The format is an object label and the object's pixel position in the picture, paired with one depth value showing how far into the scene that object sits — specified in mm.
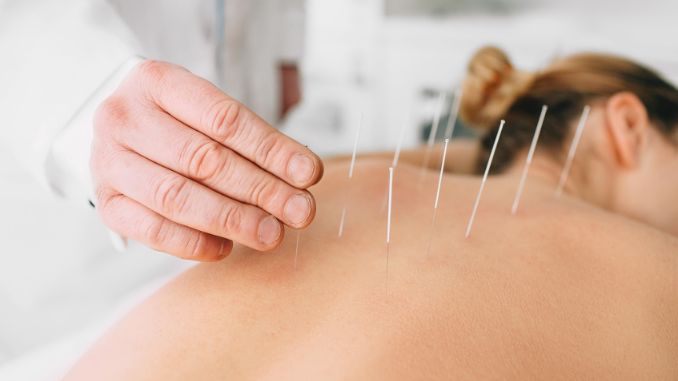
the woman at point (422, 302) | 345
